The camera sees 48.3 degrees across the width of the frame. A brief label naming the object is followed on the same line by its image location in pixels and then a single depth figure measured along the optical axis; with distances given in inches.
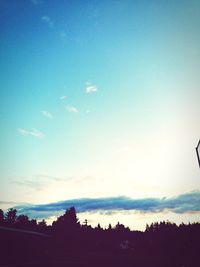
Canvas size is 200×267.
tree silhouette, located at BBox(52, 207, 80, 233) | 3477.4
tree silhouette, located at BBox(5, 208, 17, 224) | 4433.6
